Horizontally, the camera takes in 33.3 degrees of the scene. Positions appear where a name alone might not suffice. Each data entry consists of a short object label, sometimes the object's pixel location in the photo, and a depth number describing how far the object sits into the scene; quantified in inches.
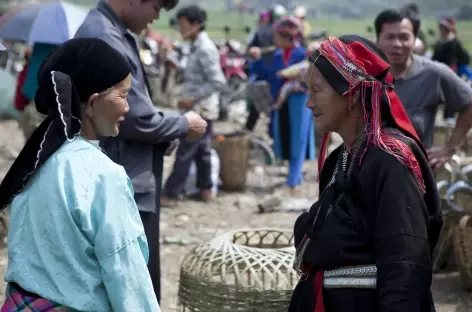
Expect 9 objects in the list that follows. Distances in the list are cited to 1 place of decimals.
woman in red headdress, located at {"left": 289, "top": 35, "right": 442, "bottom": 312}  97.6
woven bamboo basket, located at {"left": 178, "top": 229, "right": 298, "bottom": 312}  148.6
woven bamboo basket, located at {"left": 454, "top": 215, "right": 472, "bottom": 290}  209.9
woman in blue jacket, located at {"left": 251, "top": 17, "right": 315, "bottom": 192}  348.2
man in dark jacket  152.5
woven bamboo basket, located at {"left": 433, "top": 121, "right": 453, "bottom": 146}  351.3
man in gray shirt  178.9
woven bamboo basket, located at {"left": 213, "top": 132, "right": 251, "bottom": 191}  355.6
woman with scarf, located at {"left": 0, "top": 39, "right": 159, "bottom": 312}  95.8
